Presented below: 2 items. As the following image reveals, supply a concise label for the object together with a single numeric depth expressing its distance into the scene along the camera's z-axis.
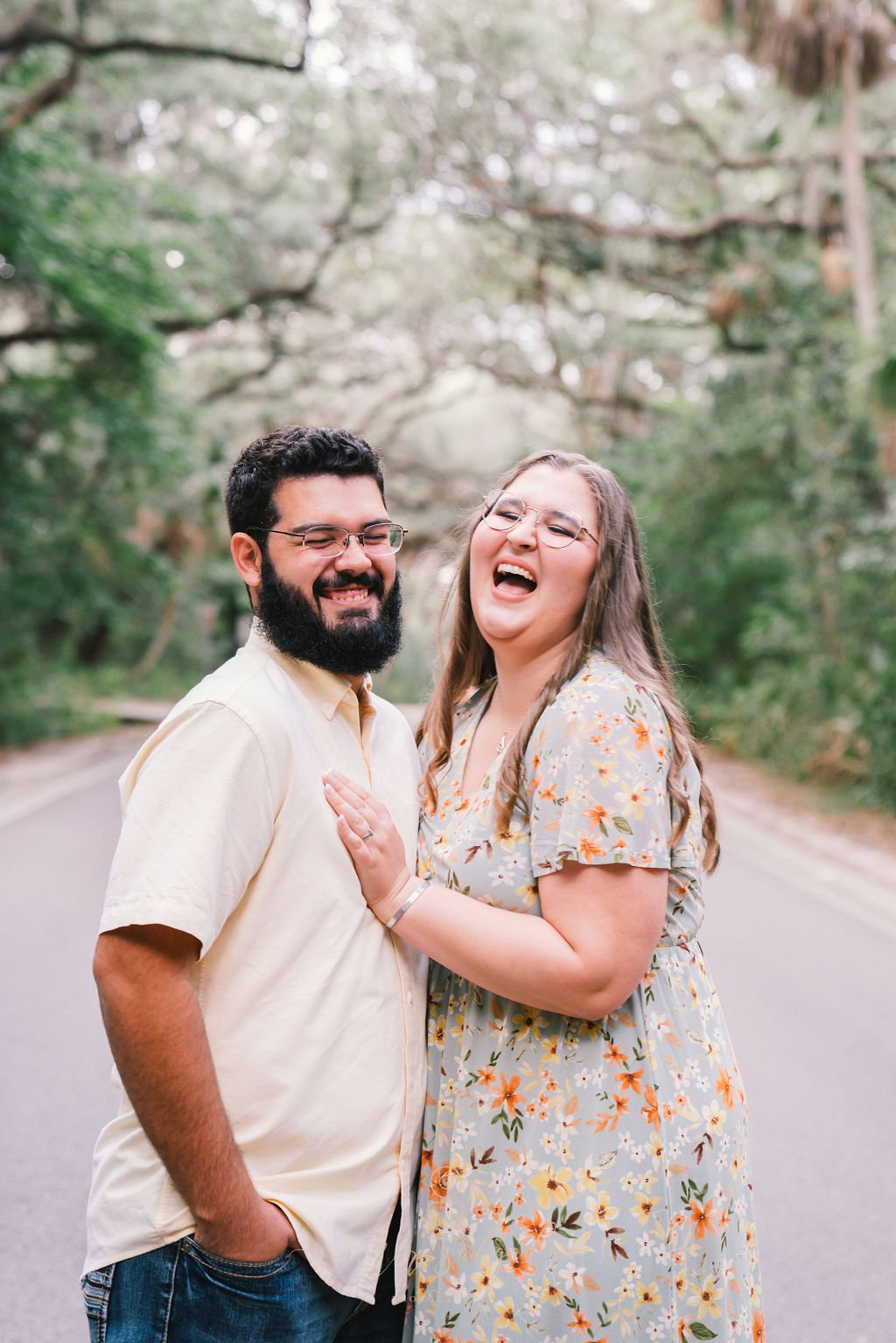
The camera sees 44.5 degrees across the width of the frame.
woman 1.71
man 1.57
